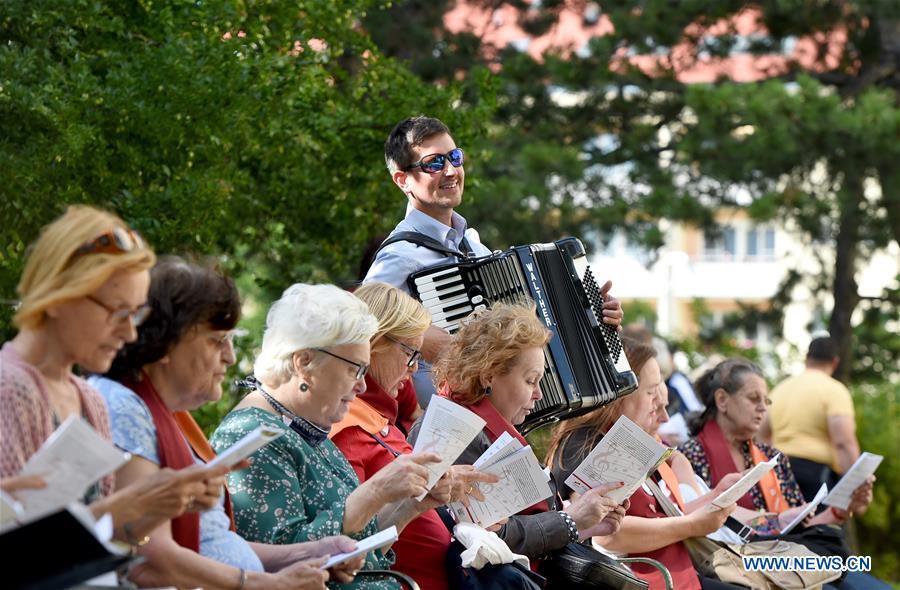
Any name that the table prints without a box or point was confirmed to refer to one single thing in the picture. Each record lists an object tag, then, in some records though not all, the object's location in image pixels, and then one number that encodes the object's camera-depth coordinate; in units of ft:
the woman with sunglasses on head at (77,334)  19.96
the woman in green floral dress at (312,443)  25.90
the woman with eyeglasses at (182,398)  22.29
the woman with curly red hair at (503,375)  32.95
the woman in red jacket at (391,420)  30.19
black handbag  32.32
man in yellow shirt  60.93
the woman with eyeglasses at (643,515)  36.36
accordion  37.08
